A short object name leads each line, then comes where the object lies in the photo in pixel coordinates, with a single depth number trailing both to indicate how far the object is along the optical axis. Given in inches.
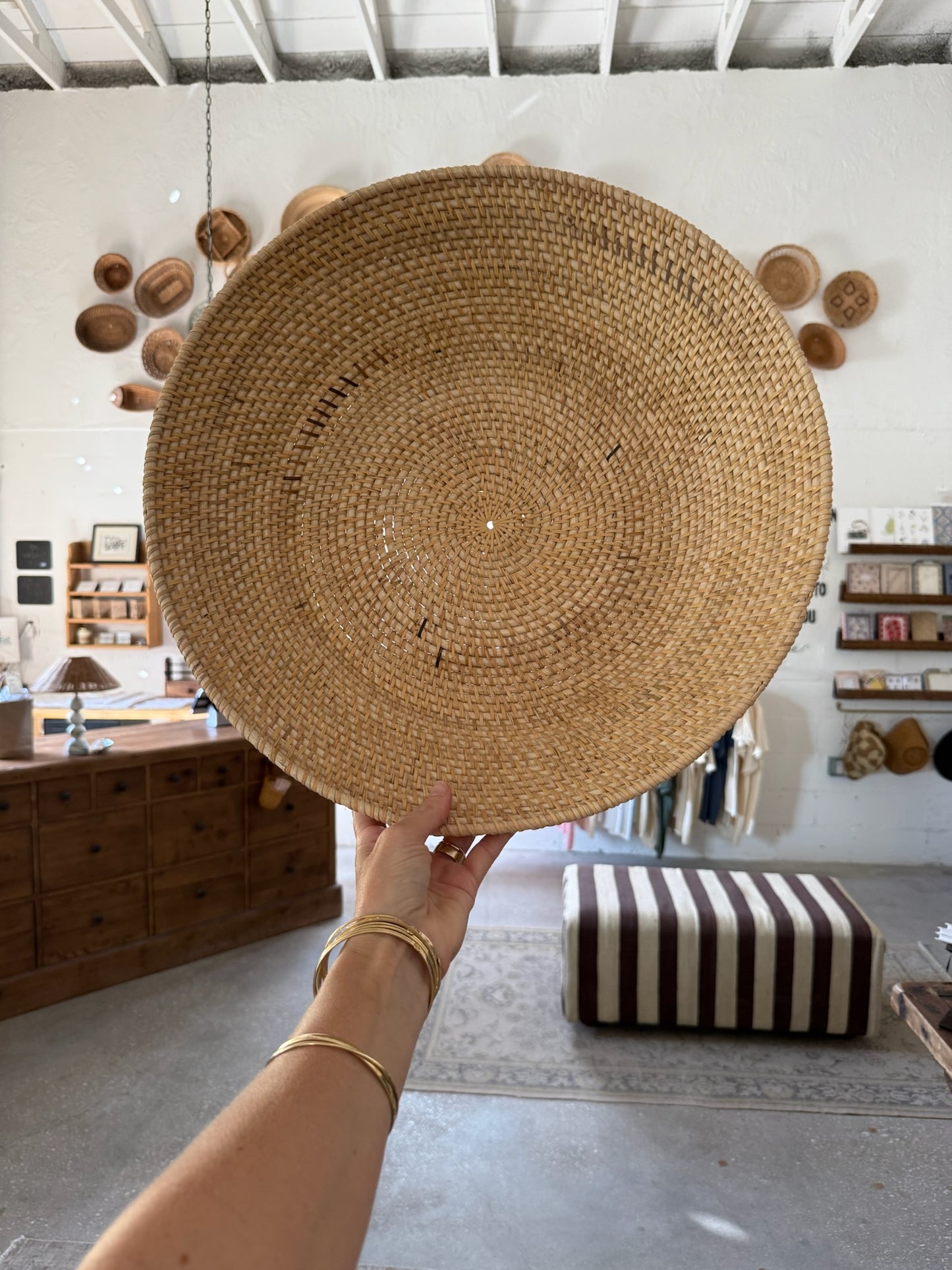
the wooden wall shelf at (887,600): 185.2
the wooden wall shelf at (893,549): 184.9
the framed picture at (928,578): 187.2
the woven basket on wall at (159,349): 200.7
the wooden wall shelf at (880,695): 187.9
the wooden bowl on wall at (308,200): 191.9
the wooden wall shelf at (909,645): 185.9
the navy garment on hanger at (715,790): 174.7
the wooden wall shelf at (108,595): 203.3
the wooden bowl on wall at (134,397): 200.4
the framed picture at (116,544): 205.9
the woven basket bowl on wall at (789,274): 185.3
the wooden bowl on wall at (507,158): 183.5
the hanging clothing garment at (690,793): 173.5
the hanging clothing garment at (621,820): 183.5
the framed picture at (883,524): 188.1
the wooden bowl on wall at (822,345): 187.0
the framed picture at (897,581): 187.8
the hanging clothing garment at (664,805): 177.5
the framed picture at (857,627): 189.0
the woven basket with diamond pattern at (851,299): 186.1
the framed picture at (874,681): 189.0
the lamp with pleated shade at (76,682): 126.4
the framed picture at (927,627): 189.0
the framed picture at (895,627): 189.5
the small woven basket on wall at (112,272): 200.5
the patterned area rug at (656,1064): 106.0
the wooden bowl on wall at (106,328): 202.2
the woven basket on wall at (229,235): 195.9
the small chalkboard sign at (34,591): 211.0
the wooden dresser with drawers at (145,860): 122.3
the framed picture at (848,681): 190.2
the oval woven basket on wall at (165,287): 198.8
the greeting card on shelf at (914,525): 187.0
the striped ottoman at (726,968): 116.0
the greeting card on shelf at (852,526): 187.9
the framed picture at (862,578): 188.2
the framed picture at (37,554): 209.8
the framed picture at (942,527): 187.0
